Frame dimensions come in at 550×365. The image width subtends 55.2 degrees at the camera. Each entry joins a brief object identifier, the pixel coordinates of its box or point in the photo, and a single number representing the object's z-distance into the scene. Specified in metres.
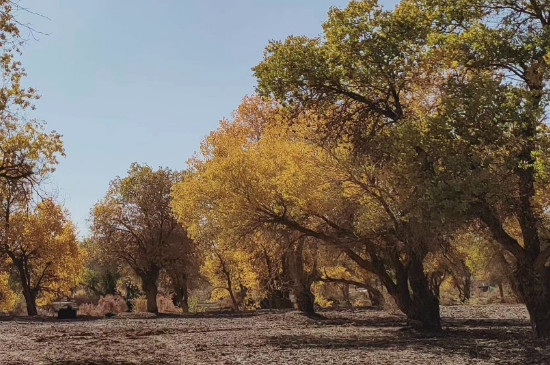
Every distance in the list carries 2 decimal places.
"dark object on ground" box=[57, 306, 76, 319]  26.19
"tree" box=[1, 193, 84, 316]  31.11
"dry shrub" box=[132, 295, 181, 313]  35.94
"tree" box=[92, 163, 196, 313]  34.34
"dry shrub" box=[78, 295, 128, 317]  32.05
